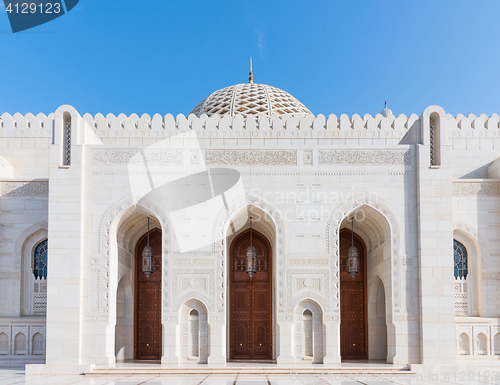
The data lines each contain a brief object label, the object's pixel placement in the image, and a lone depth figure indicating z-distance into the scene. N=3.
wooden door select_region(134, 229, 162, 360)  10.43
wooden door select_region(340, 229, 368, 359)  10.49
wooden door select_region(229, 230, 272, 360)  10.50
